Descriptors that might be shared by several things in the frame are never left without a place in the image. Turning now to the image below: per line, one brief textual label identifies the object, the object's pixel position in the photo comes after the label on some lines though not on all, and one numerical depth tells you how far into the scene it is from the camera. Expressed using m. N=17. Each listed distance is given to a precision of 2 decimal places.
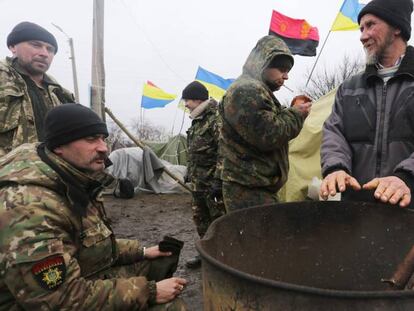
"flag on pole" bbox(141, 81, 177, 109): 13.45
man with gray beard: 1.77
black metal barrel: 1.60
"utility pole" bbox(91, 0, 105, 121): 7.22
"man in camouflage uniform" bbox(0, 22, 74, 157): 2.80
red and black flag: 6.66
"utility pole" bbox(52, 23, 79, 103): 16.90
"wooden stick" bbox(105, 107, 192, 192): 7.49
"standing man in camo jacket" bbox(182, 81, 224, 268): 4.16
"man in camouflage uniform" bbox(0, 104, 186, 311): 1.45
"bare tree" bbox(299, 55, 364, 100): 27.61
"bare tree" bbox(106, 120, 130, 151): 26.42
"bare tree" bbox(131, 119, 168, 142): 39.95
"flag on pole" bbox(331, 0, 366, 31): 6.96
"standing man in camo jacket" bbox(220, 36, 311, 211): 2.43
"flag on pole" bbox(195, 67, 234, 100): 10.69
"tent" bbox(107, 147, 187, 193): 9.25
